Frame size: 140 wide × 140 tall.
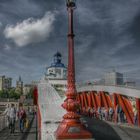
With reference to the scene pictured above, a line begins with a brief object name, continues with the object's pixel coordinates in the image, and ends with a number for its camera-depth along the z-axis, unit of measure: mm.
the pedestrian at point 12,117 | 9446
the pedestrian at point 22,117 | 10043
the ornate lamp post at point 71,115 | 5512
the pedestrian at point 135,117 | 10622
